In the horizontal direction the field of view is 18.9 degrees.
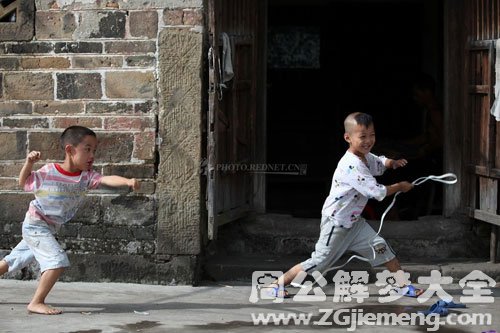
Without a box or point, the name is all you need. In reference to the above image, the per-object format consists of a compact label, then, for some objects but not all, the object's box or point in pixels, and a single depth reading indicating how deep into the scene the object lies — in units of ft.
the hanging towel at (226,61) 39.54
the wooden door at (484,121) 39.92
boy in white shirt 35.22
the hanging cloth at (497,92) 38.45
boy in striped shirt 33.86
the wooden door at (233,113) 38.09
